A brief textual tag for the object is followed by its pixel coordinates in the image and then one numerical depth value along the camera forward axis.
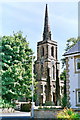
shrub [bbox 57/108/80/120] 14.67
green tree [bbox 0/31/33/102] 31.47
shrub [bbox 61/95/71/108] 22.95
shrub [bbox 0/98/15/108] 30.29
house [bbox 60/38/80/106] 47.84
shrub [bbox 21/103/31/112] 38.62
